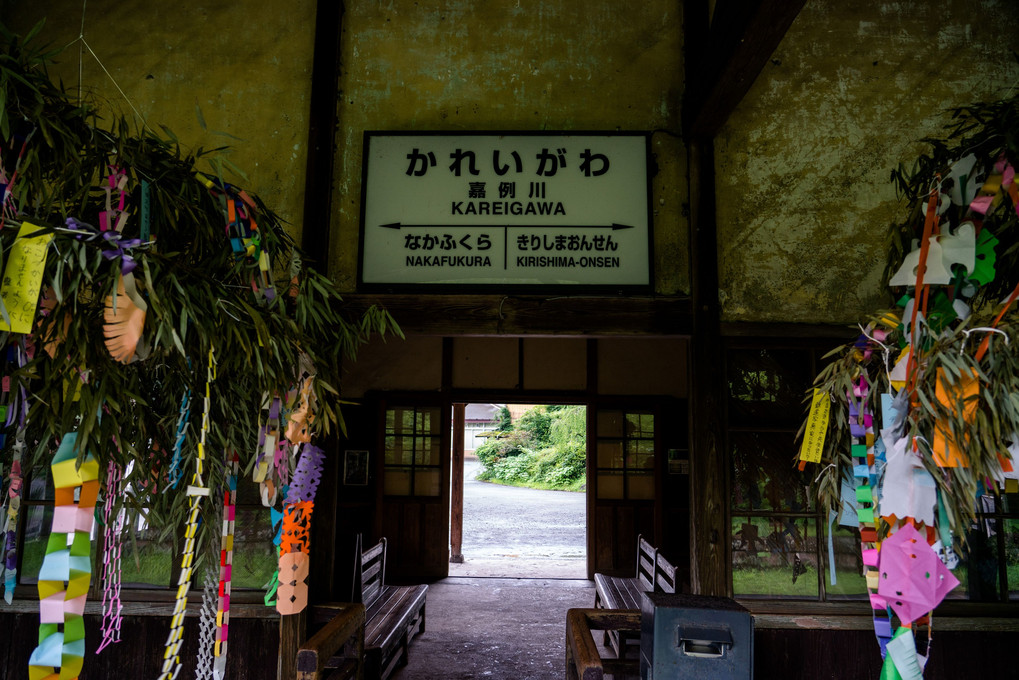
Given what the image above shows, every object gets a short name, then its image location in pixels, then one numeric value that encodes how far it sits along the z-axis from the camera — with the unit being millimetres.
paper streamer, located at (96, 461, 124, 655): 1736
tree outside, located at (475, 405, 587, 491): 18531
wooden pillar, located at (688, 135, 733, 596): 2699
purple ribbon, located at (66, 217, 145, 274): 1355
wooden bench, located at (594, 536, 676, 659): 4098
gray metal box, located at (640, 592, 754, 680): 2105
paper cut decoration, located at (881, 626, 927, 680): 1845
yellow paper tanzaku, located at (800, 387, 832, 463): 2178
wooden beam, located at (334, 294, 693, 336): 2838
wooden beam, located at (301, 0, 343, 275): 2895
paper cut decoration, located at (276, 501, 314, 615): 2189
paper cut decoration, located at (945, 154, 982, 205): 1843
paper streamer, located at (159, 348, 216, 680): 1601
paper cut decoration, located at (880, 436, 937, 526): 1810
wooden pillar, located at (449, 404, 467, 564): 7512
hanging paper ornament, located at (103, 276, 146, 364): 1358
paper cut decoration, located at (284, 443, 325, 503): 2234
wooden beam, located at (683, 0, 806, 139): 2045
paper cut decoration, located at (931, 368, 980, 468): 1726
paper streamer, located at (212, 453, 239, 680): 1859
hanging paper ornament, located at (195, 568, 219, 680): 1907
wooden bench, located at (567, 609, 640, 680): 2129
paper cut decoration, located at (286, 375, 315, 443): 2123
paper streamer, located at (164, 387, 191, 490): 1678
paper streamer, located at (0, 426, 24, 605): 1614
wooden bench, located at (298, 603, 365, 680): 2180
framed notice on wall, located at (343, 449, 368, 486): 6434
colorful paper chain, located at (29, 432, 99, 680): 1390
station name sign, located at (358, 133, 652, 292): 2900
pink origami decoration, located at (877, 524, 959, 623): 1802
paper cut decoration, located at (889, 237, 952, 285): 1842
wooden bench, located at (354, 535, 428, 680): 3423
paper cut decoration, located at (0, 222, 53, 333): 1281
